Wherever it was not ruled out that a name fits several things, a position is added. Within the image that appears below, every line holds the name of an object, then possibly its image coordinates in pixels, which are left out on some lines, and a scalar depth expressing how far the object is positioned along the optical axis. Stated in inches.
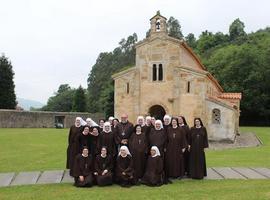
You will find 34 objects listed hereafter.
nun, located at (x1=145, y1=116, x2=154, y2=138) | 341.6
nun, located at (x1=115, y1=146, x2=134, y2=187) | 310.9
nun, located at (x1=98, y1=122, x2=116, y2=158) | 333.6
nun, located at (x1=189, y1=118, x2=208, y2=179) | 341.6
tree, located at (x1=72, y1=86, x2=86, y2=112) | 1665.2
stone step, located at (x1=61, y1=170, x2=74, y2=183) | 326.7
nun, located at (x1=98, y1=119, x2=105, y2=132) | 348.4
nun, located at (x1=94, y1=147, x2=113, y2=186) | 309.0
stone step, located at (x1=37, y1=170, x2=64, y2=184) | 326.3
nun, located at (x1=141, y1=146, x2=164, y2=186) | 313.1
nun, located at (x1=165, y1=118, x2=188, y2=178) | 335.4
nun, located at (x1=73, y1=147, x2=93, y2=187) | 306.6
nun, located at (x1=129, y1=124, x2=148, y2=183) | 325.7
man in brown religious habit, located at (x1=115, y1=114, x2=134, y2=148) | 338.4
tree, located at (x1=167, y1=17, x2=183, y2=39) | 2436.0
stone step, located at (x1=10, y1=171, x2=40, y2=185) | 322.4
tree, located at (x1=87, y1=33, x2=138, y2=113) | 2192.4
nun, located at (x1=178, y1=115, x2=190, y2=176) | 348.6
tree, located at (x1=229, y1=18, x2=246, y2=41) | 2283.8
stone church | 804.5
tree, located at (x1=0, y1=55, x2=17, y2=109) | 1262.9
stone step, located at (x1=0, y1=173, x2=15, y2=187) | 319.9
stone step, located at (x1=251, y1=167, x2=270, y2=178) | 362.5
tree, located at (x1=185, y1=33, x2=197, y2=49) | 2266.2
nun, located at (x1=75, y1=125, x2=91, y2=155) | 341.6
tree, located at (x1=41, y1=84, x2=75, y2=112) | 2264.6
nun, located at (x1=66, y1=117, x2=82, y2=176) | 348.9
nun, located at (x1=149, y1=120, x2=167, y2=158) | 335.8
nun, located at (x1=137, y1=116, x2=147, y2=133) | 342.6
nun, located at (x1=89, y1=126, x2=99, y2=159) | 337.5
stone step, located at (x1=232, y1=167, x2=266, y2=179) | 347.1
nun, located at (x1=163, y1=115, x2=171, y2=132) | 346.4
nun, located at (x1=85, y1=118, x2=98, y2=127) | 352.4
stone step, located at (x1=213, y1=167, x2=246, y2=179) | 346.8
